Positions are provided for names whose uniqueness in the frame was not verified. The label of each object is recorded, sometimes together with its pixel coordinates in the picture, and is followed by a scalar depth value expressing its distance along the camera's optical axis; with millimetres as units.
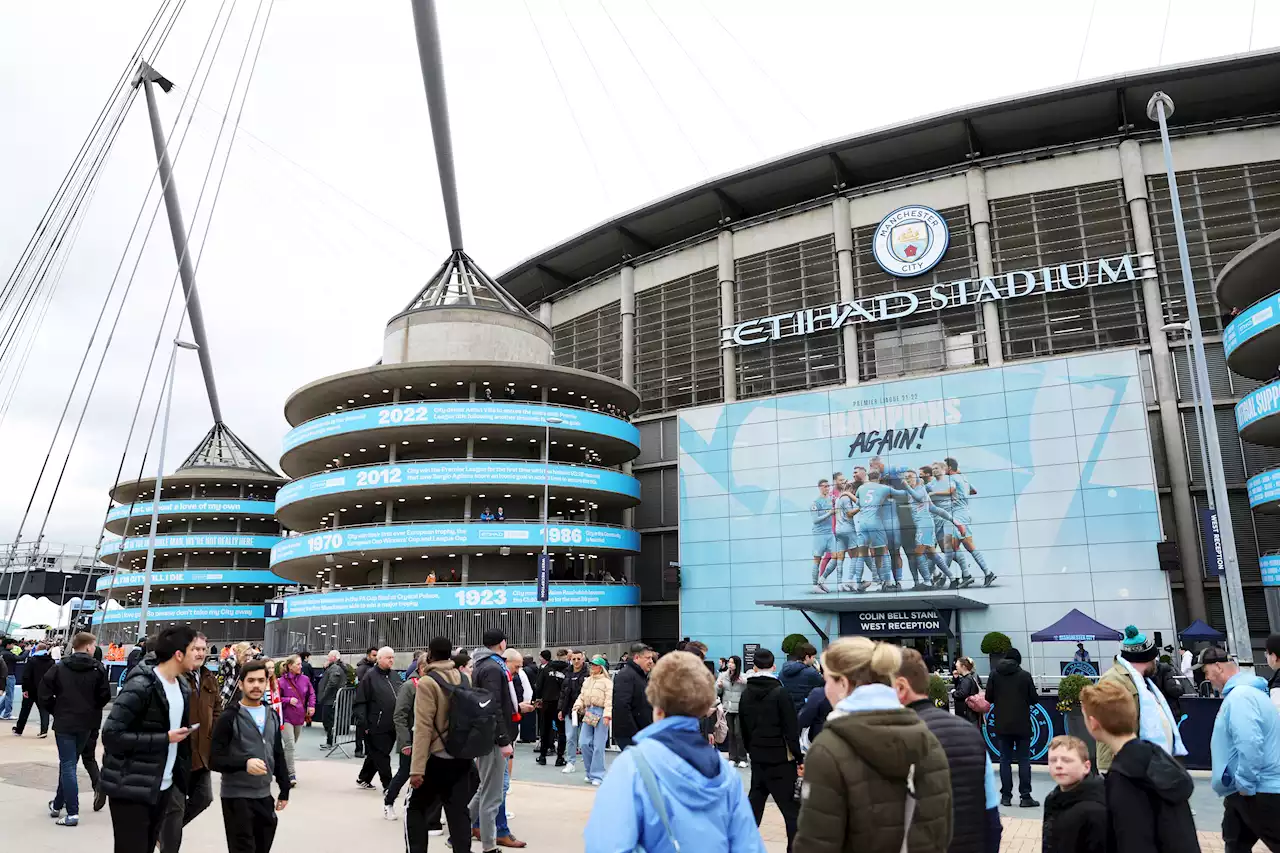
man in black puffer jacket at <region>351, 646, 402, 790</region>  11031
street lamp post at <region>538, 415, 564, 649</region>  33156
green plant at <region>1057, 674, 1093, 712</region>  13000
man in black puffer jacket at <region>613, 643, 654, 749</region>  8922
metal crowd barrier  16781
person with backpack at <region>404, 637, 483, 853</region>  7020
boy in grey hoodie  6227
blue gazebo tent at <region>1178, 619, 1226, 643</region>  26844
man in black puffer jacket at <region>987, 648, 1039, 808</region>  10867
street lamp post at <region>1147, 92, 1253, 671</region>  15781
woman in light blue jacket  3264
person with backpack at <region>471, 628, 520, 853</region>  8133
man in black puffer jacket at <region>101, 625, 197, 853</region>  5961
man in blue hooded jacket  5574
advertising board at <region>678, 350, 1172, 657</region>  29344
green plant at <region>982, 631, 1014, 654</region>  20600
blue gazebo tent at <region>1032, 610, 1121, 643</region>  24281
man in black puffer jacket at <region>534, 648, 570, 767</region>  15662
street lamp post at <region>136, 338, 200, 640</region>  28191
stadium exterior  30219
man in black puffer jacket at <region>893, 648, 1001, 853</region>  4367
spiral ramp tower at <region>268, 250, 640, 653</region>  35969
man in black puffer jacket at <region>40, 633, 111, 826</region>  9633
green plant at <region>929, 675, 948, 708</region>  9961
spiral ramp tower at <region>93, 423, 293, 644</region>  56344
